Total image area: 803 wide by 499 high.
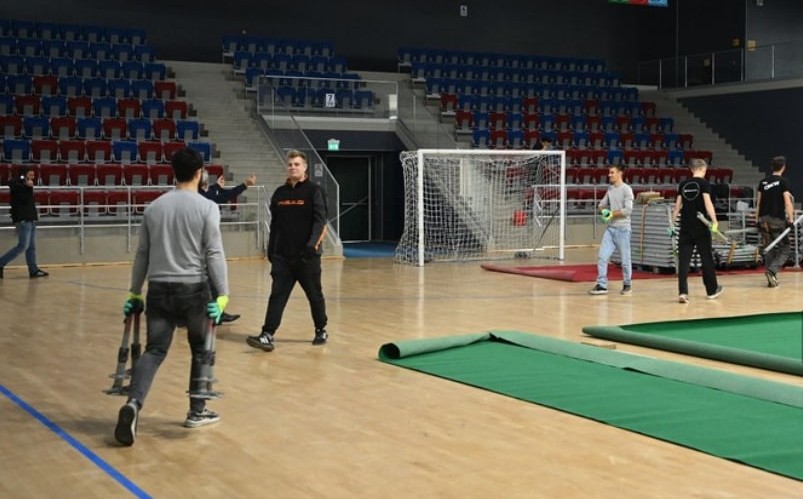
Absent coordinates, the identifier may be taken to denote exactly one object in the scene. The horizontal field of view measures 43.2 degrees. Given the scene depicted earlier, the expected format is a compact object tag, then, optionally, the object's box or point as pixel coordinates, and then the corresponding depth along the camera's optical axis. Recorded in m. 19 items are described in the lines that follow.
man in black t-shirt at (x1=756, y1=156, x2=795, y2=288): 14.36
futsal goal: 19.53
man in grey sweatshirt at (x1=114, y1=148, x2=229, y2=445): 5.95
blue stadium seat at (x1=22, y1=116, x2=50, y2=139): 20.75
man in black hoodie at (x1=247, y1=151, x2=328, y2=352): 9.15
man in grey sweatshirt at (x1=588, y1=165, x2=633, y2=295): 12.93
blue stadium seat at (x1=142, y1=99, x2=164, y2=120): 22.58
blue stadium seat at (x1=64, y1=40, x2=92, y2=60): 23.45
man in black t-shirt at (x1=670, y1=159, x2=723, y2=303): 12.30
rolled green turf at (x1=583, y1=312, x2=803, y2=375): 8.17
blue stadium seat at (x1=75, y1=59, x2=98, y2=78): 23.09
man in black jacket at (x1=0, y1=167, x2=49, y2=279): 15.95
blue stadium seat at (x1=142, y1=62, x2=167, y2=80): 23.91
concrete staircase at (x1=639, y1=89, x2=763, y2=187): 28.89
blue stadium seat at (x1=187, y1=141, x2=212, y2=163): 21.25
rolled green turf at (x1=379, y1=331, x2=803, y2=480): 5.77
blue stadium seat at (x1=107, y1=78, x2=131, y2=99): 22.88
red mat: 15.45
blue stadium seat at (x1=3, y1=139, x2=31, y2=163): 19.80
